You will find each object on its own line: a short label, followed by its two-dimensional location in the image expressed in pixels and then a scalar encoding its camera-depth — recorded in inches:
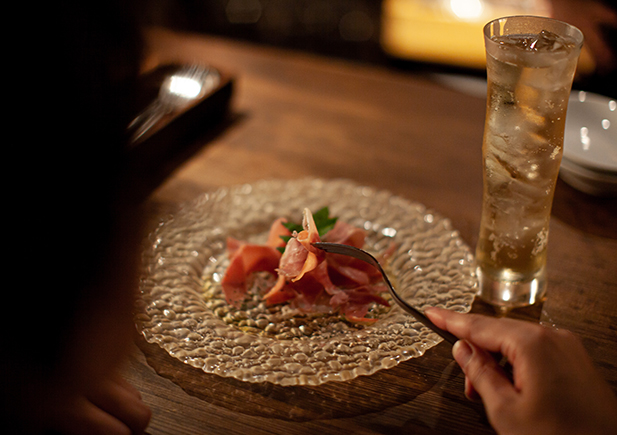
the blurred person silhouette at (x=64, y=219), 23.3
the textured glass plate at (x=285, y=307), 30.2
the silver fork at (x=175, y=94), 55.4
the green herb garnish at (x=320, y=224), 38.6
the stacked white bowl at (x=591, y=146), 48.9
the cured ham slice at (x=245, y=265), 37.6
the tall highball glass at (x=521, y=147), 29.0
